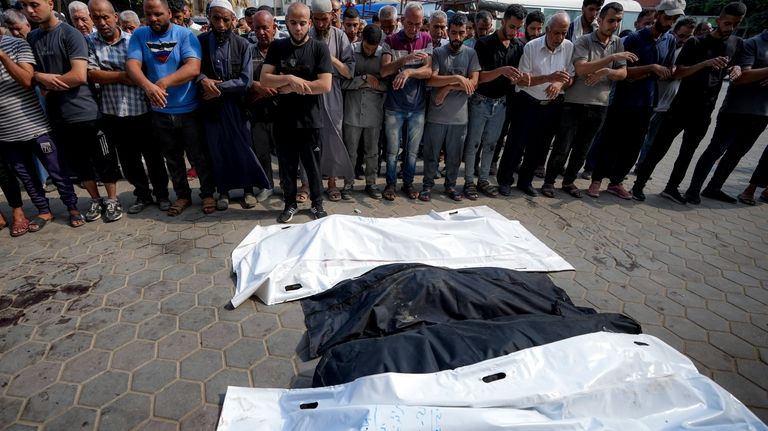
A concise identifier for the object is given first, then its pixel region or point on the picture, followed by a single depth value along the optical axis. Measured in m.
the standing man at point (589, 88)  4.38
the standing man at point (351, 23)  4.95
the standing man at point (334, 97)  4.02
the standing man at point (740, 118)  4.68
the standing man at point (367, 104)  4.36
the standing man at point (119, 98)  3.77
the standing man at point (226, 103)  3.85
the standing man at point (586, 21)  4.76
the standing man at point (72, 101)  3.52
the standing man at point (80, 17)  4.01
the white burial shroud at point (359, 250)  3.11
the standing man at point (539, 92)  4.35
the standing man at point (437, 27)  4.21
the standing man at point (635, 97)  4.56
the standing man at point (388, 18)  4.75
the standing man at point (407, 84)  4.16
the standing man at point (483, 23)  4.80
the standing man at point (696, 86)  4.53
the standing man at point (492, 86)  4.41
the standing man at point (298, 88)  3.60
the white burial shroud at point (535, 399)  1.67
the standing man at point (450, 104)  4.27
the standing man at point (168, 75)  3.62
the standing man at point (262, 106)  3.95
